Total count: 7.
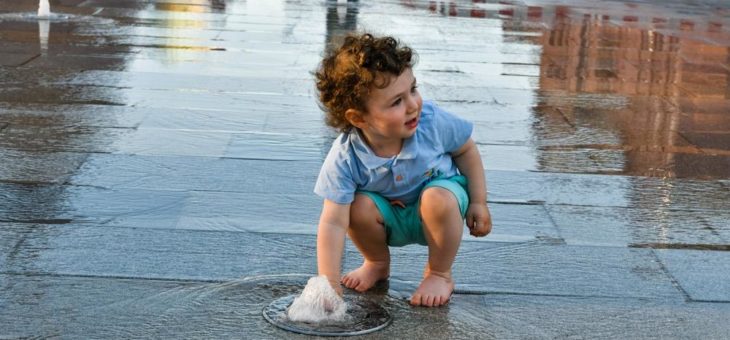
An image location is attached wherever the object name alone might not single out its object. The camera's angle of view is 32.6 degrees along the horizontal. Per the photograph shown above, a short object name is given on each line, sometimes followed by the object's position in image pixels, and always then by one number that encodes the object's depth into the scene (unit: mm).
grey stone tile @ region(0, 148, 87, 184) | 6078
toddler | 4262
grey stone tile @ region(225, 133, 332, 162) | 6812
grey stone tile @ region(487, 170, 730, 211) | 6023
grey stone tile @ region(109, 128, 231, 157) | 6816
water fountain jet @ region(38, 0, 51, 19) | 12940
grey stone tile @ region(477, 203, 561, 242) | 5352
